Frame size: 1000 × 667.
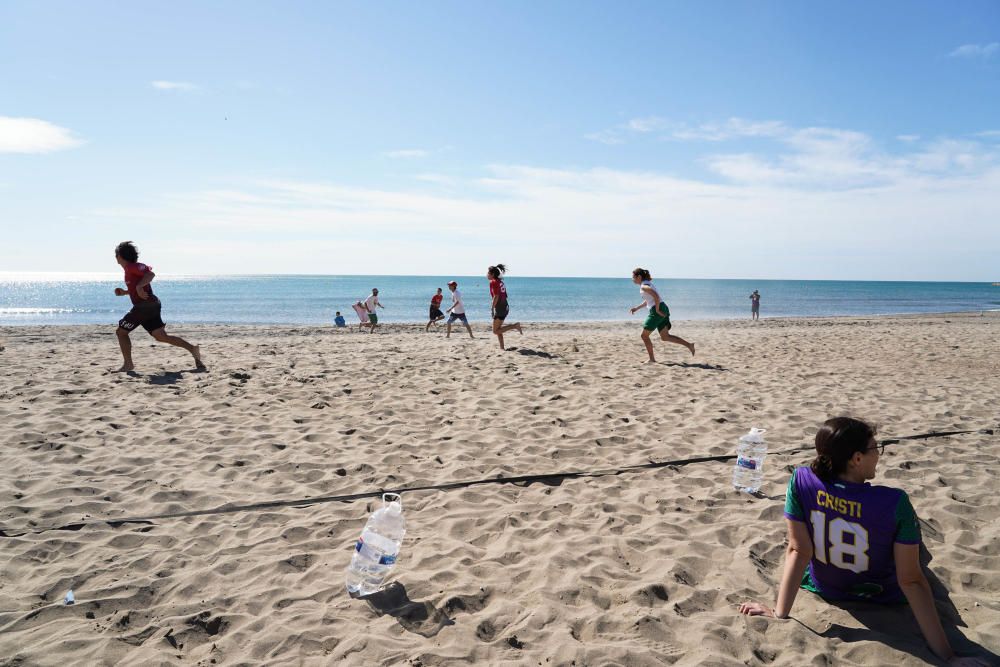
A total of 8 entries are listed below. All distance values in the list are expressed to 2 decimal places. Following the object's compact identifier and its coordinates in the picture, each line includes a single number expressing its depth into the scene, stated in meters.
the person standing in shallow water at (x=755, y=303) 28.44
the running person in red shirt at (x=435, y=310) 20.34
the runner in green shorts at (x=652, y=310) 10.32
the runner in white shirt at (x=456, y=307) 16.31
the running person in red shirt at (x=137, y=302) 8.52
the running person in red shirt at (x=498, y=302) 12.44
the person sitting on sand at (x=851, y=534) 2.54
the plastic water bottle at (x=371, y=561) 3.21
